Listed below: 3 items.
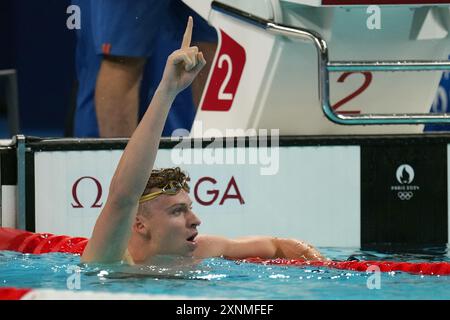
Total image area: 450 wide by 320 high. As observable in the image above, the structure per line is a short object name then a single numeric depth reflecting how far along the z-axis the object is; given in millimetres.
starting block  9742
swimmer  6723
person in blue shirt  10820
